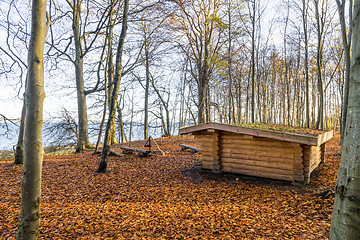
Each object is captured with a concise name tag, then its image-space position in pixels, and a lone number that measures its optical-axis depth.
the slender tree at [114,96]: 7.23
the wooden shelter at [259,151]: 6.33
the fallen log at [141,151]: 10.40
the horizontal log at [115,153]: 10.43
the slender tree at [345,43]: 6.48
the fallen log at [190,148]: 11.85
